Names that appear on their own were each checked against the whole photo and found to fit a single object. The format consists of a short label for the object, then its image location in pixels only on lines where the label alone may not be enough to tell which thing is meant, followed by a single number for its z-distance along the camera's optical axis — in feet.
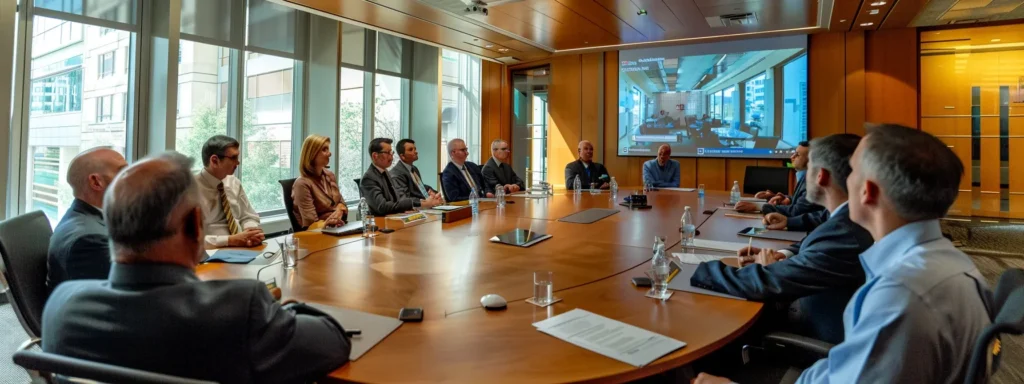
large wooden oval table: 4.18
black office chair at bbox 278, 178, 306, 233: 12.55
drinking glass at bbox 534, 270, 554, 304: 5.83
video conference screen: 25.00
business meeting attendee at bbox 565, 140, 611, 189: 22.43
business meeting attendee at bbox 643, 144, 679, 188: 22.70
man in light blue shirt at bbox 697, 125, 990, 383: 3.18
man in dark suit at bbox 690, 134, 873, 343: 5.80
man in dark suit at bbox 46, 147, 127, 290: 5.61
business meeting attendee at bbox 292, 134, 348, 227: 12.66
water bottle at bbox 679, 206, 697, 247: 9.07
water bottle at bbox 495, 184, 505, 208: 15.01
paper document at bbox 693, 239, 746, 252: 8.96
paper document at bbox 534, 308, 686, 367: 4.37
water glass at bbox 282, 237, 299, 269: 7.42
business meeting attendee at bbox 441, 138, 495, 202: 18.63
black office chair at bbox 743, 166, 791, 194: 21.16
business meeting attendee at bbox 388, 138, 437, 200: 16.24
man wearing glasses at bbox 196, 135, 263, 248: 10.69
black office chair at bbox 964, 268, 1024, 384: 3.02
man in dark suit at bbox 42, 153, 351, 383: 3.26
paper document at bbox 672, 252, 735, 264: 7.82
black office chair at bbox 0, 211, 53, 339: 5.48
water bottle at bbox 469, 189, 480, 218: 13.46
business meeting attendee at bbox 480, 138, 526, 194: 20.94
